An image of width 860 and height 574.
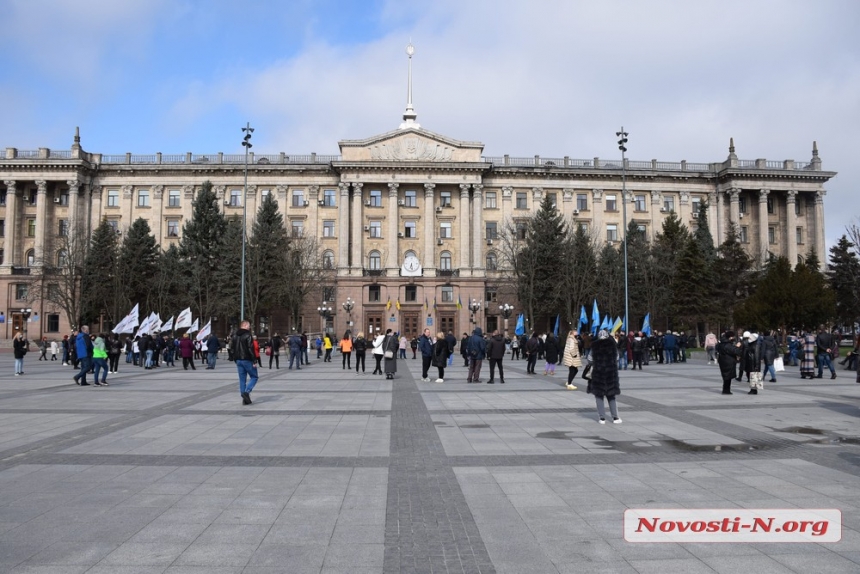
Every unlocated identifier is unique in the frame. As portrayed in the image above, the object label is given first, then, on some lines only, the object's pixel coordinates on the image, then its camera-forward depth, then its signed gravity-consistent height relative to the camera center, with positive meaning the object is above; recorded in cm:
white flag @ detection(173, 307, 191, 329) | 3453 +27
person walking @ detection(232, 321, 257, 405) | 1524 -65
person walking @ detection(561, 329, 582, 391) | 2048 -107
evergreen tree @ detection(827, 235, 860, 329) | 5212 +385
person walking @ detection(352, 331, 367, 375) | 2817 -95
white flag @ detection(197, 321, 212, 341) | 3503 -37
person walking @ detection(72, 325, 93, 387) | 2053 -77
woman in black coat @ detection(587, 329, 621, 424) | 1262 -95
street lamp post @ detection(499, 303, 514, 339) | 5372 +129
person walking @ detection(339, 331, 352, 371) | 3059 -103
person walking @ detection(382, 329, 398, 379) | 2403 -109
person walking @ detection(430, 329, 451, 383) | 2372 -107
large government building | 7025 +1379
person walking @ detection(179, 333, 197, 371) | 2971 -104
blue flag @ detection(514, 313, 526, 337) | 4274 -22
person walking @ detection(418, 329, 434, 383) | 2347 -97
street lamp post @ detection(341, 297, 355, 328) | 6318 +193
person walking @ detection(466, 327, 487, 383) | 2184 -84
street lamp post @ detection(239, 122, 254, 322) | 4416 +1282
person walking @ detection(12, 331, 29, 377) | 2620 -103
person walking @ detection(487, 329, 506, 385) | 2236 -90
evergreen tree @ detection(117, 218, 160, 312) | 6203 +585
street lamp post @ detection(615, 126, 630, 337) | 4466 +1257
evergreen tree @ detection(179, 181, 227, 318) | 6256 +739
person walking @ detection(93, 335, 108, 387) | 2121 -102
